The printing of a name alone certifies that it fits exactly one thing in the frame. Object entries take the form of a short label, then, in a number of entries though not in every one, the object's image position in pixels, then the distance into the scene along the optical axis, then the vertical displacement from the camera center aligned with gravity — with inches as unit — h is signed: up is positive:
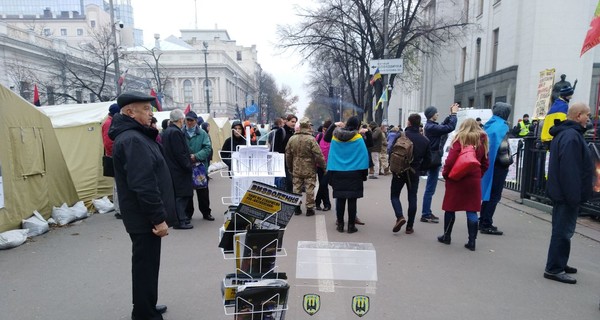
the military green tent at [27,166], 221.9 -32.7
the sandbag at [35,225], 229.3 -70.0
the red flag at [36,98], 387.4 +23.7
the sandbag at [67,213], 258.8 -71.1
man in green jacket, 261.0 -20.6
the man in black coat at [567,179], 145.9 -25.9
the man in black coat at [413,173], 224.1 -35.1
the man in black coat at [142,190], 108.0 -22.8
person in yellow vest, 551.7 -17.0
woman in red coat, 190.5 -35.2
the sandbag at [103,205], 299.7 -74.2
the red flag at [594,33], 213.5 +51.6
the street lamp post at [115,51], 703.7 +136.9
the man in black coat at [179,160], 229.6 -27.4
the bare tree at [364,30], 810.2 +211.9
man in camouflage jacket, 263.0 -31.0
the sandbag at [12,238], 203.6 -70.6
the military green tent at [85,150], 308.3 -27.5
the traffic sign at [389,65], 566.6 +85.2
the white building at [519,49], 744.3 +164.5
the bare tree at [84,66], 969.8 +187.8
